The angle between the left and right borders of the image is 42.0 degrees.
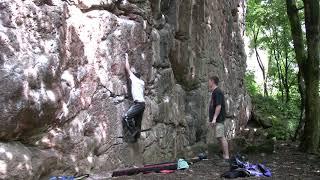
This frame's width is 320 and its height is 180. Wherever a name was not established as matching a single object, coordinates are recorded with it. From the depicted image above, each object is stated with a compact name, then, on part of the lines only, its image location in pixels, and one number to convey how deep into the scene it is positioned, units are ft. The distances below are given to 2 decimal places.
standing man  32.48
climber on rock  27.09
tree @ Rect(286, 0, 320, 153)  38.88
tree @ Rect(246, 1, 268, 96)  87.74
